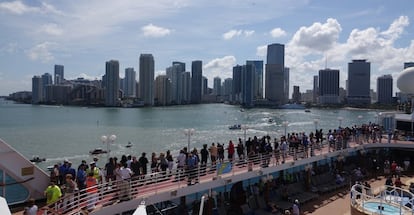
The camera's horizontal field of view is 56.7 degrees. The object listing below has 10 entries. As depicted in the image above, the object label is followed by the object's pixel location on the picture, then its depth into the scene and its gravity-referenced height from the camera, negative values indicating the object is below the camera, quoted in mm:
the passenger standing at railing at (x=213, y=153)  19031 -2641
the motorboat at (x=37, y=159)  43900 -7078
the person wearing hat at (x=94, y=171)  13992 -2650
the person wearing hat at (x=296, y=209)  18041 -5102
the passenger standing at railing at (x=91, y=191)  12774 -3154
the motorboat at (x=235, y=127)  88500 -6228
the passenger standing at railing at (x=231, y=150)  19562 -2554
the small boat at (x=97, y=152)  48903 -6850
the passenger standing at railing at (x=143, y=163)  15891 -2646
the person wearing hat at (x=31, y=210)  10437 -3052
